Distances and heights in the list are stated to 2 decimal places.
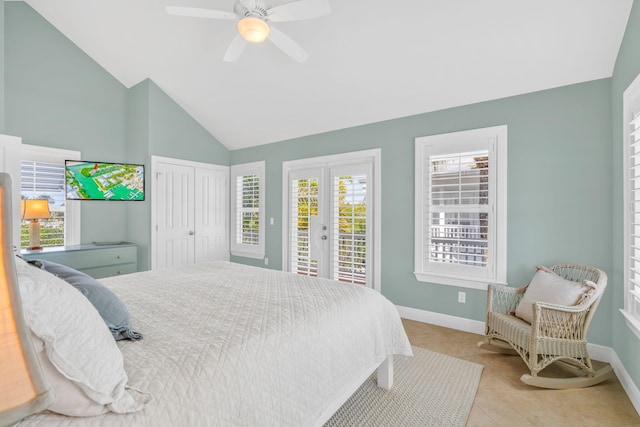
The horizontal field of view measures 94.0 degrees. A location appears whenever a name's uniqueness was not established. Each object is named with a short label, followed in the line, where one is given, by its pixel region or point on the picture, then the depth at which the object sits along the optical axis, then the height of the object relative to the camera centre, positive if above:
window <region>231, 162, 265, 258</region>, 4.92 +0.04
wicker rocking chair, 2.10 -0.91
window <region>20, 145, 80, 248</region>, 3.61 +0.25
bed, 0.96 -0.55
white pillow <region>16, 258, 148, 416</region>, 0.71 -0.36
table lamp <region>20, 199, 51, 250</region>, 3.28 -0.03
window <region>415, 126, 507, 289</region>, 2.92 +0.06
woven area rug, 1.79 -1.23
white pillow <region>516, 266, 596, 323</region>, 2.20 -0.60
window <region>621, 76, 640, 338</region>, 1.99 +0.08
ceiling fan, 1.99 +1.37
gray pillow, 1.20 -0.38
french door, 3.81 -0.07
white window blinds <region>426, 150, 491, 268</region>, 3.00 +0.06
